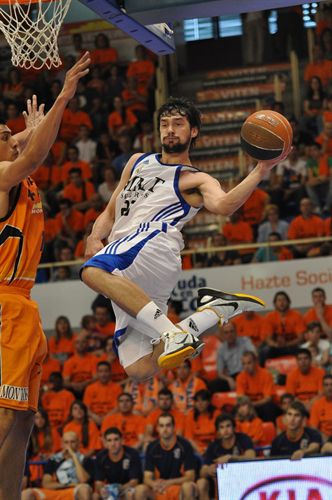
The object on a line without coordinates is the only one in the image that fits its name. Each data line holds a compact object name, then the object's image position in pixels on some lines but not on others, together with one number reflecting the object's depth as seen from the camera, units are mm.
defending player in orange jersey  7105
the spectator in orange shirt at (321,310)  14906
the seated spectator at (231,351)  14891
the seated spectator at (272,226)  16312
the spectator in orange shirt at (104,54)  21312
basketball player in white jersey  7523
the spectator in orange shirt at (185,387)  14070
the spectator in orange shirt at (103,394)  14828
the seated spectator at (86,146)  19406
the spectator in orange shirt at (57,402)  15039
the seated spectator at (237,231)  16750
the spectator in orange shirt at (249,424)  13445
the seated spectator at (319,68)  18969
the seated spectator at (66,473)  13320
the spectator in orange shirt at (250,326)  15367
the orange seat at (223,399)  14359
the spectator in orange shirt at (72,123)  20125
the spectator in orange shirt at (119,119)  19608
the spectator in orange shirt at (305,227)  15938
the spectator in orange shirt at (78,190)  18156
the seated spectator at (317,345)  14367
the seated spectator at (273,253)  16062
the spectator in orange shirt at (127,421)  14039
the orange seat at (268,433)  13539
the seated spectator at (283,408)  13406
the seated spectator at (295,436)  12730
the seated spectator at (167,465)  12836
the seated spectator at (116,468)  13109
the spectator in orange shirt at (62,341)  16023
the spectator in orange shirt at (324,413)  13289
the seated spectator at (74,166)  18766
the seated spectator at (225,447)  12781
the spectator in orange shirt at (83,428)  14102
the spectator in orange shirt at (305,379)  13906
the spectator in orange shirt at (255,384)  14094
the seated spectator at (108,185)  18000
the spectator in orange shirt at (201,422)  13711
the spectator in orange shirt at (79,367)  15555
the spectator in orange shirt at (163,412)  13719
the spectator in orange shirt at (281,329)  15062
